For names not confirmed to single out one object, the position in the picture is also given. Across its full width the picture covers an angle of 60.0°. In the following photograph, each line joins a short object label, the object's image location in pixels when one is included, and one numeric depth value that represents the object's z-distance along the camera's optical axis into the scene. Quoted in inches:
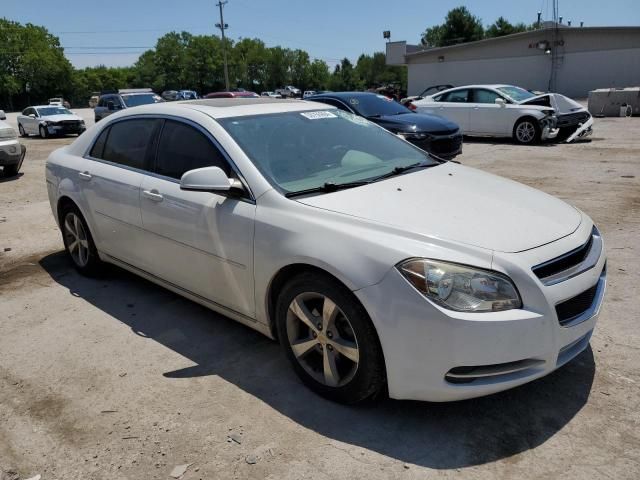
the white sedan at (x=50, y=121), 912.9
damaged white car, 569.3
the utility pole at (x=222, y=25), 2721.5
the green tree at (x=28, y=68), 3321.9
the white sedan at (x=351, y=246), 101.1
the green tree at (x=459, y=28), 3157.0
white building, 1384.1
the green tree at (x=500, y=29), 3585.4
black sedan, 402.0
